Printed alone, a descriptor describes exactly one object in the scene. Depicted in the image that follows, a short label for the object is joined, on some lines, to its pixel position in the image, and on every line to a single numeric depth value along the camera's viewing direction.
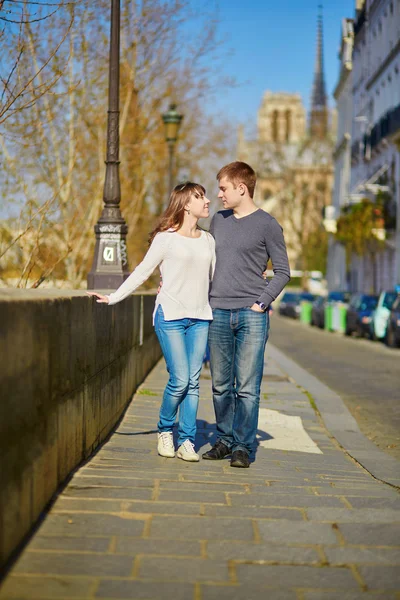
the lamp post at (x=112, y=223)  12.55
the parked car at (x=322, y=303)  43.75
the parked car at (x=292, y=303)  62.93
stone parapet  4.11
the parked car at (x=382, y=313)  30.30
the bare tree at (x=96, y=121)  15.86
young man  6.67
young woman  6.63
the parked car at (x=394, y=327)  26.55
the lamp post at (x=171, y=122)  21.20
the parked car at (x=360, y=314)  33.42
